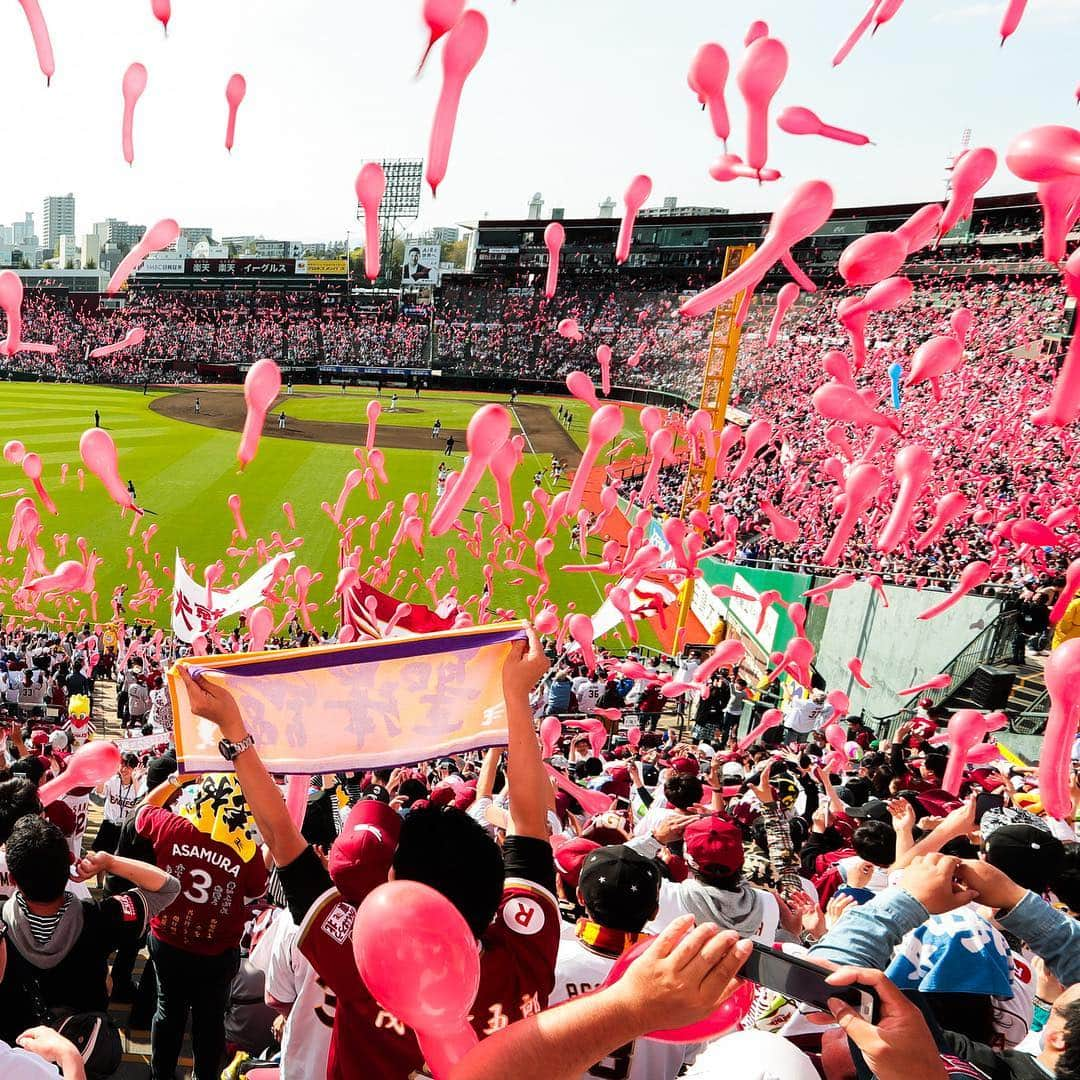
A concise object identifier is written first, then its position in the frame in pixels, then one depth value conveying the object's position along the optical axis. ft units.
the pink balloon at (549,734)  21.63
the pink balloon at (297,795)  9.23
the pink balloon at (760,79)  11.59
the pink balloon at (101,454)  27.45
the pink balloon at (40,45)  10.28
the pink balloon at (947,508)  25.84
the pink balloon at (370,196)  13.84
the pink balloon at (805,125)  11.73
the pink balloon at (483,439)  16.06
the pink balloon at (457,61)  9.67
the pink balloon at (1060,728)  8.90
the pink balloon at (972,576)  26.92
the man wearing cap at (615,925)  6.15
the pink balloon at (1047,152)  6.55
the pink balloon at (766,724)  25.99
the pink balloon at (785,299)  20.52
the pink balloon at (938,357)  16.93
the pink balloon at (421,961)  3.59
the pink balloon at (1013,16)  10.26
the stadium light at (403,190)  191.72
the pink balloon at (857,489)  22.50
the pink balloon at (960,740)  17.90
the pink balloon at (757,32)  12.10
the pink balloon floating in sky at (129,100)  13.21
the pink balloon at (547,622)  29.78
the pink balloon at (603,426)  22.62
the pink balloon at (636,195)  17.95
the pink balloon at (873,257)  10.03
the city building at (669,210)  150.10
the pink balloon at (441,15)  8.54
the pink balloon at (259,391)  18.02
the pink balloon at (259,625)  25.23
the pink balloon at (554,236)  23.37
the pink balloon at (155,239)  16.32
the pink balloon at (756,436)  34.50
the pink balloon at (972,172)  12.30
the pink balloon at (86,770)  11.70
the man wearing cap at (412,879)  5.16
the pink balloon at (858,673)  33.14
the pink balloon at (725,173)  12.39
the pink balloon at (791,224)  9.26
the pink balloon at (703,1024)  4.71
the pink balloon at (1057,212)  9.50
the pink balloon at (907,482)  20.31
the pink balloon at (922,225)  11.48
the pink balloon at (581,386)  29.94
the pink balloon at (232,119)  11.93
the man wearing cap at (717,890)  7.98
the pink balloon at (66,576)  32.30
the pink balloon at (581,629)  28.91
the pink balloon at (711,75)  12.66
